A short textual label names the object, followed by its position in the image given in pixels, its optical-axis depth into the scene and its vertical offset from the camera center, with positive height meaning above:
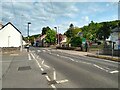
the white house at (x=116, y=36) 17.71 +1.68
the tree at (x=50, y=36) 41.18 +3.51
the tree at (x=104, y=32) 37.62 +5.11
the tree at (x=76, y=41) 24.66 +0.59
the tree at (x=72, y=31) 45.38 +6.52
